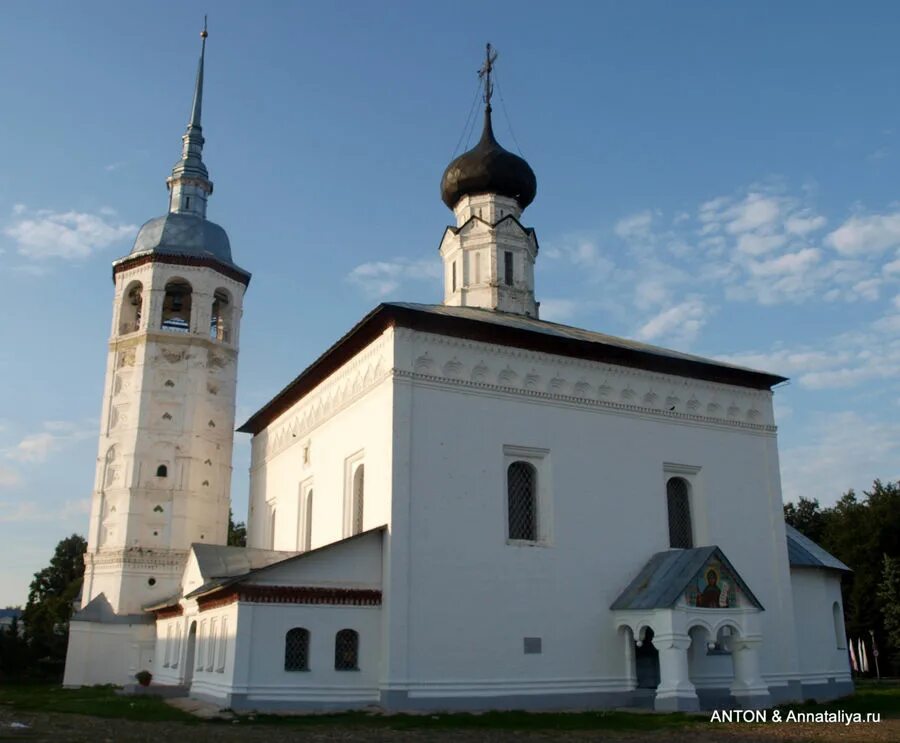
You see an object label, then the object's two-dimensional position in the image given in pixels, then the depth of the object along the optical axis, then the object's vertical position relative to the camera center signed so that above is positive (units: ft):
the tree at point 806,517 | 141.76 +18.88
